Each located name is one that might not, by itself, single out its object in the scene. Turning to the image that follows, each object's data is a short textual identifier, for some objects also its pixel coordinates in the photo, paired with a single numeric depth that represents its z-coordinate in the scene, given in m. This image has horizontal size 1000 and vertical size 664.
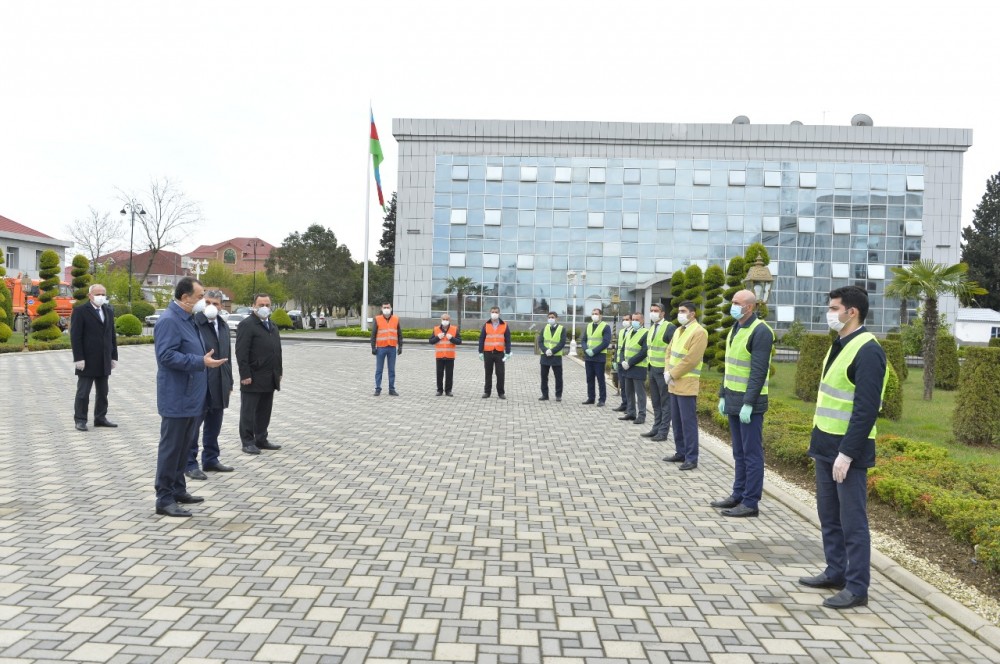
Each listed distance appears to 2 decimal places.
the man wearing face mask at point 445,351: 14.99
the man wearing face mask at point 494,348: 14.88
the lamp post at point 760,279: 17.39
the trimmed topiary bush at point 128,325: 32.94
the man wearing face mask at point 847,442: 4.26
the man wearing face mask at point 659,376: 10.03
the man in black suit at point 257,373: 8.57
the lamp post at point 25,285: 36.97
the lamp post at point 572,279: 33.86
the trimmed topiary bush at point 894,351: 14.64
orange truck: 36.34
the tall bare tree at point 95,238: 61.81
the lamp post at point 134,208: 48.47
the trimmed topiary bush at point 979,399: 9.13
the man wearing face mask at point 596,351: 14.14
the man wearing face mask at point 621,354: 12.54
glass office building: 45.62
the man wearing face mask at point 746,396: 6.24
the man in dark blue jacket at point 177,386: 5.78
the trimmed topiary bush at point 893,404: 11.52
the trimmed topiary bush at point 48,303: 26.81
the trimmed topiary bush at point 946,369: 19.61
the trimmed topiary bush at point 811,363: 14.40
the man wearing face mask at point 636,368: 11.69
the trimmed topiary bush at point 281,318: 48.12
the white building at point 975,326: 52.16
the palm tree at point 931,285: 15.96
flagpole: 43.00
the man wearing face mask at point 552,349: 14.64
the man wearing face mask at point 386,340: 14.68
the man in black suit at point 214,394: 7.38
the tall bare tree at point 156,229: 59.25
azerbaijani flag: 43.00
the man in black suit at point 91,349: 9.59
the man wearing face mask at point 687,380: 8.10
